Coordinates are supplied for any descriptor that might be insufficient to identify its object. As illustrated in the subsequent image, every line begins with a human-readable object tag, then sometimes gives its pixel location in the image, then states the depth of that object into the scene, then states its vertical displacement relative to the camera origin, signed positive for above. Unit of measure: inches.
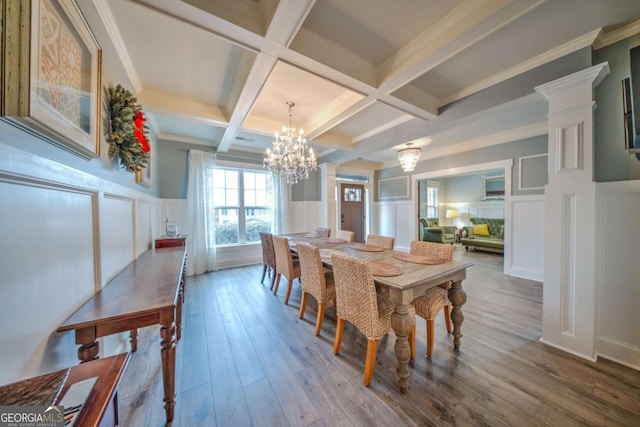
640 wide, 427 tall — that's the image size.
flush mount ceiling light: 161.0 +42.4
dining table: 56.2 -19.2
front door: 237.8 +3.6
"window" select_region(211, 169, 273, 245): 173.0 +6.3
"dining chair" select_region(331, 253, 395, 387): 58.0 -26.7
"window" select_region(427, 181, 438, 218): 310.4 +19.4
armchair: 247.4 -24.7
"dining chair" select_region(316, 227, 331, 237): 150.7 -14.4
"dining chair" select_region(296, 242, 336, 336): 80.3 -26.6
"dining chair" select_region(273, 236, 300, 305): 104.3 -25.6
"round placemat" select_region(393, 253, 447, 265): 75.7 -17.5
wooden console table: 38.7 -19.5
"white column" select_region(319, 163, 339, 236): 196.7 +19.0
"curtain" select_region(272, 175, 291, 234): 185.8 +4.5
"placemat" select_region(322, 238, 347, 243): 126.3 -17.0
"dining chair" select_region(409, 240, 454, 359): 67.1 -29.1
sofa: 209.3 -25.6
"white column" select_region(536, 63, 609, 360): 66.9 -1.7
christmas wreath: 62.0 +25.4
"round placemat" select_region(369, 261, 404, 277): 62.5 -18.0
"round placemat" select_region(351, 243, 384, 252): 99.7 -17.4
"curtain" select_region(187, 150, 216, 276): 153.9 +0.1
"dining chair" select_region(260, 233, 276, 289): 125.8 -24.7
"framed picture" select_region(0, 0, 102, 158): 26.5 +21.7
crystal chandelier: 110.8 +30.2
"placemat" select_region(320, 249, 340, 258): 91.3 -18.5
